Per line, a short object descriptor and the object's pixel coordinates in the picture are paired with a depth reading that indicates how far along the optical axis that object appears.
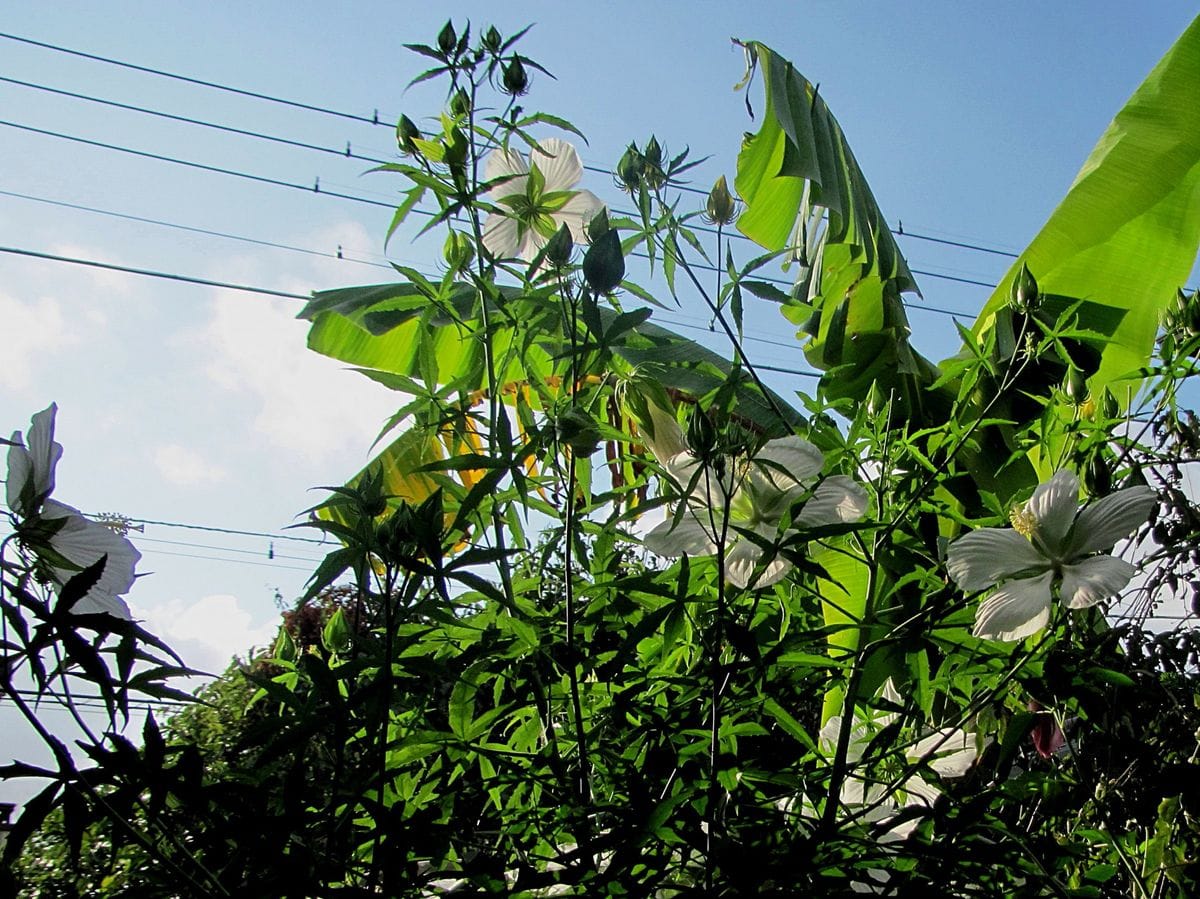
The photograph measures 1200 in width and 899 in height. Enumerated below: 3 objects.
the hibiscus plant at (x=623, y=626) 0.58
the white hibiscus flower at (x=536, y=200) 0.92
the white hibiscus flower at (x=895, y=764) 0.76
